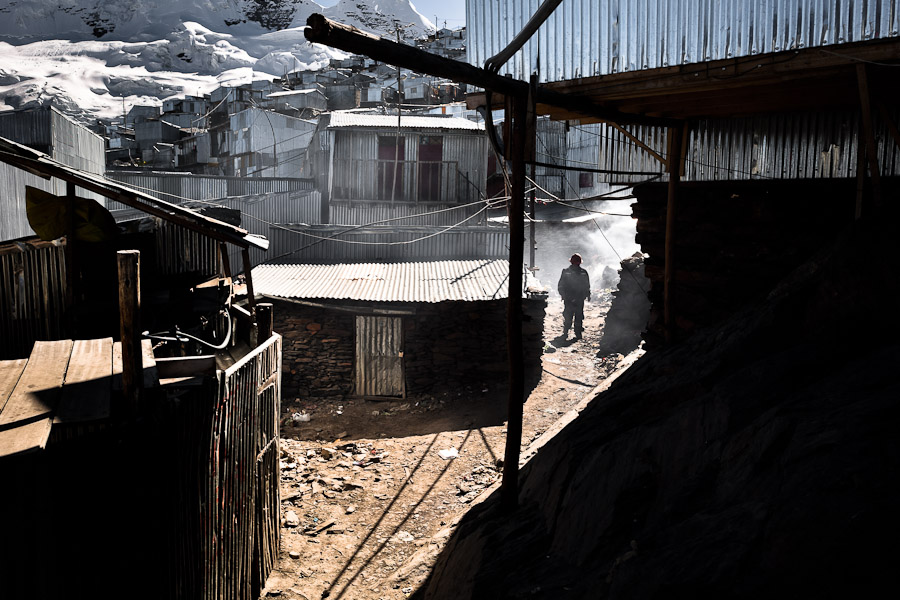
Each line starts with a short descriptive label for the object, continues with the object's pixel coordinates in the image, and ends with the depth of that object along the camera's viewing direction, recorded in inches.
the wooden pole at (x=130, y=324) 136.8
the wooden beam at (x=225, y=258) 346.3
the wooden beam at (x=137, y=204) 241.6
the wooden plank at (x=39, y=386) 130.7
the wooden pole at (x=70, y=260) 276.2
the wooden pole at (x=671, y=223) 275.9
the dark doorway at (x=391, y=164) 695.1
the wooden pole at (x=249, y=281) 310.2
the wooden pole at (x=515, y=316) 194.5
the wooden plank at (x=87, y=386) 133.2
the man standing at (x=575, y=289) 647.8
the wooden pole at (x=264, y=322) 282.7
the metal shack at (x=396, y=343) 531.5
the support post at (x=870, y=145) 174.1
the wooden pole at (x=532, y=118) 191.6
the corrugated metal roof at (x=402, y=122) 693.9
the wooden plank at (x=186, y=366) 193.6
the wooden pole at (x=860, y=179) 209.2
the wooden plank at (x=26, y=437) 114.7
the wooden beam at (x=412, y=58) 138.5
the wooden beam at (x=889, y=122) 199.5
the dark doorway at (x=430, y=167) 697.0
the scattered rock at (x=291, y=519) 316.8
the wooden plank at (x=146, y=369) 152.9
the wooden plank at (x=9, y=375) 141.6
